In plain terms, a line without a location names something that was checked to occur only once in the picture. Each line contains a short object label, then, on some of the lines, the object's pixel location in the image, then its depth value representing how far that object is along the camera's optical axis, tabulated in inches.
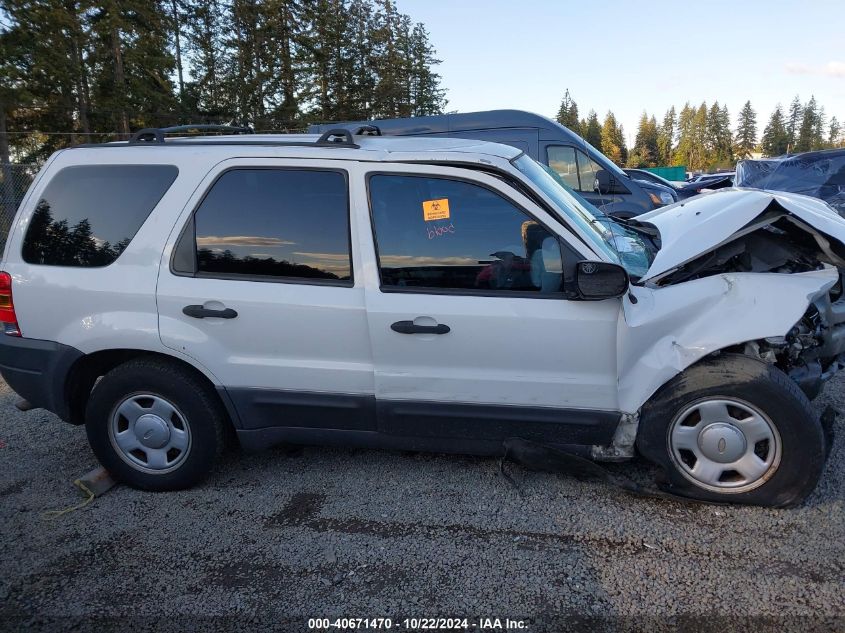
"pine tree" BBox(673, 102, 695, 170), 4200.3
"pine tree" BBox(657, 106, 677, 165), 4507.9
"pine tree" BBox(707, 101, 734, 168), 4136.3
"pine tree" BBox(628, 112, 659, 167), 4205.2
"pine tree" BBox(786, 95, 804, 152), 3994.1
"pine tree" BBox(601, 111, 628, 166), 3619.6
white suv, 114.8
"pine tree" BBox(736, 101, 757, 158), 4254.4
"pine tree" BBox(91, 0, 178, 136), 824.4
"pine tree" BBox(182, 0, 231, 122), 1093.1
